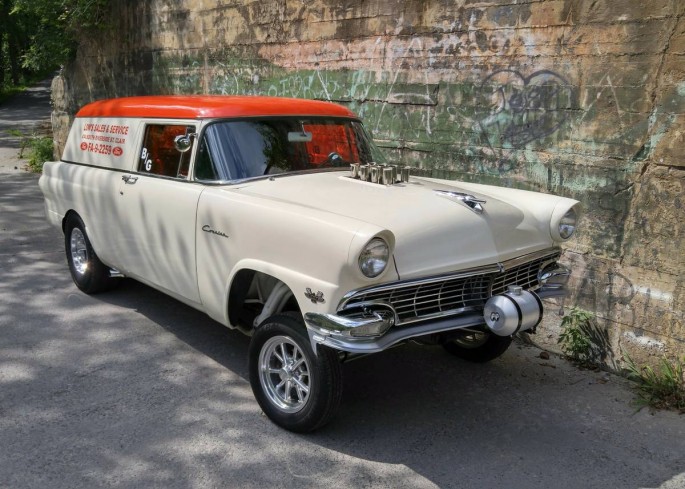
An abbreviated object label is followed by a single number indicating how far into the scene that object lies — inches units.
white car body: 131.0
